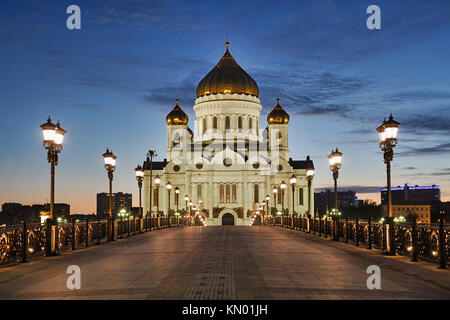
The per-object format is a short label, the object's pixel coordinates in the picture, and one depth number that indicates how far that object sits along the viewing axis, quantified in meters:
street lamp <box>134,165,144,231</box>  33.94
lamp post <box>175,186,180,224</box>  92.05
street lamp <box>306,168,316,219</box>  32.41
